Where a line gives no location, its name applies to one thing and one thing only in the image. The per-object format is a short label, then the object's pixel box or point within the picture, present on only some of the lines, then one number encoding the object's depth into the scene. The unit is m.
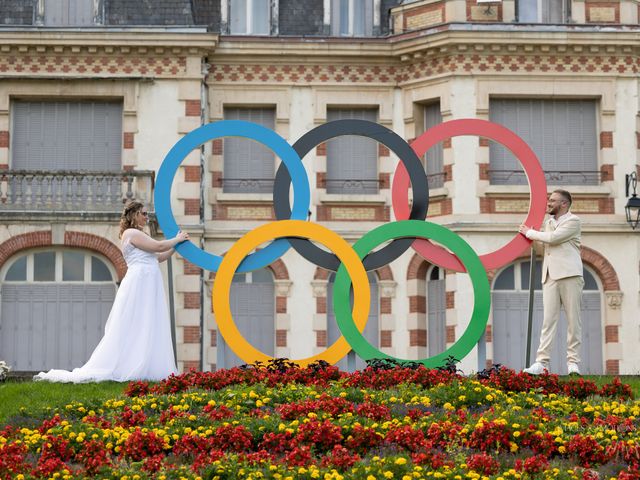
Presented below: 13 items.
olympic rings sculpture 17.52
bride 16.98
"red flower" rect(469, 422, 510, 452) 12.21
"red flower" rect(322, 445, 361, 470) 11.42
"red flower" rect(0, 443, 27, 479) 11.07
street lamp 27.14
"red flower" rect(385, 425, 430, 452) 12.11
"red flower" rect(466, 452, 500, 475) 11.36
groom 17.05
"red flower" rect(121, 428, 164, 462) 11.98
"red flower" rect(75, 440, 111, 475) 11.38
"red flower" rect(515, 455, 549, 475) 11.30
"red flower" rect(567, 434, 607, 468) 11.89
